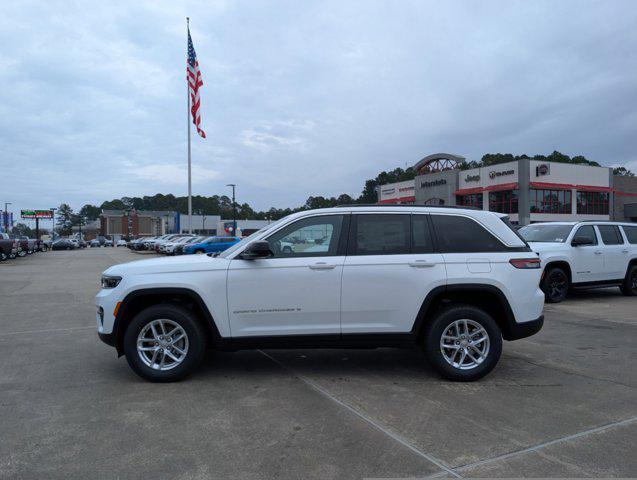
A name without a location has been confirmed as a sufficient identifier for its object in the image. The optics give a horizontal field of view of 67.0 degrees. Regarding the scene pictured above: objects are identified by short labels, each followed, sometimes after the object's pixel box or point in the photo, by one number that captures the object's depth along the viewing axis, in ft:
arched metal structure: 172.76
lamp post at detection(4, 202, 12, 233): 290.76
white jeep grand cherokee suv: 16.21
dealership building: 132.67
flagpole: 103.76
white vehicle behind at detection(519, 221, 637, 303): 34.09
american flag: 88.48
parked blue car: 98.63
